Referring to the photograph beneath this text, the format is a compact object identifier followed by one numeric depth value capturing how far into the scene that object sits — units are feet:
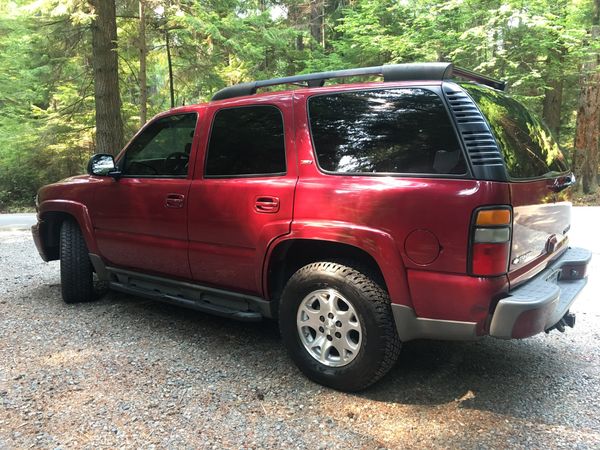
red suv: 8.30
